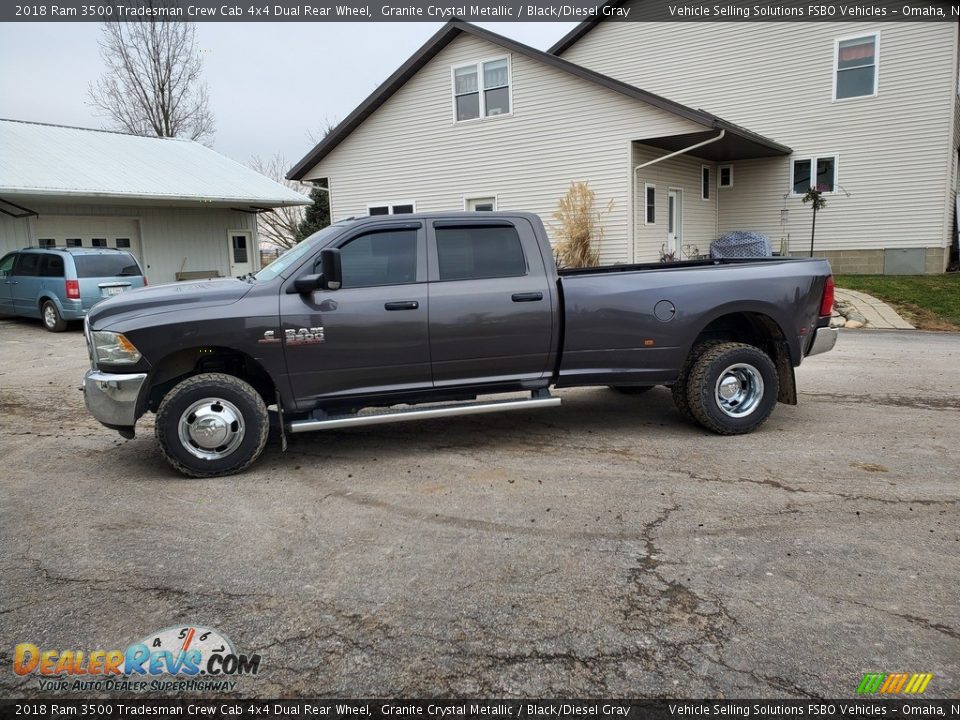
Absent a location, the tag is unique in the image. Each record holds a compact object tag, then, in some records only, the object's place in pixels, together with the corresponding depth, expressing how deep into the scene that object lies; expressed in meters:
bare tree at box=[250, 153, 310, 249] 45.06
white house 18.20
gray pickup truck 5.26
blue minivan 14.15
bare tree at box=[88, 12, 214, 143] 36.72
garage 19.02
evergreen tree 34.06
